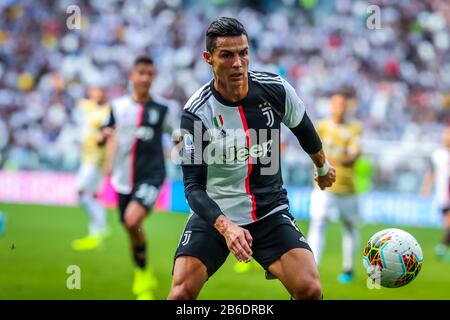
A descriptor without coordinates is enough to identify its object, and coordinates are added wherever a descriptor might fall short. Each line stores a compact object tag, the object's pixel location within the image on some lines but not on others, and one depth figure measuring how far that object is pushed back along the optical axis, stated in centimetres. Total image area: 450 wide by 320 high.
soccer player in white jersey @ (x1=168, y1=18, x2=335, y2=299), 1059
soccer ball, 1148
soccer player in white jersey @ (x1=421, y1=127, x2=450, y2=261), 2547
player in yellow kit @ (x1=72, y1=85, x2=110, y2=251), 2527
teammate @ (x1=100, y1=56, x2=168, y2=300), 1814
